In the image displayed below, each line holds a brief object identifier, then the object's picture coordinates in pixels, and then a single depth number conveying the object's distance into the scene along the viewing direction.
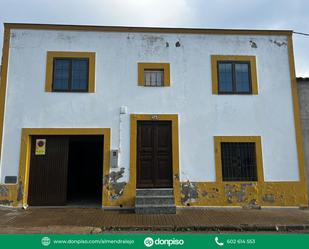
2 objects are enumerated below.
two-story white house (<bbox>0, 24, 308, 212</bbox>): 9.89
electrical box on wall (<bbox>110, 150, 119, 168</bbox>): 9.85
